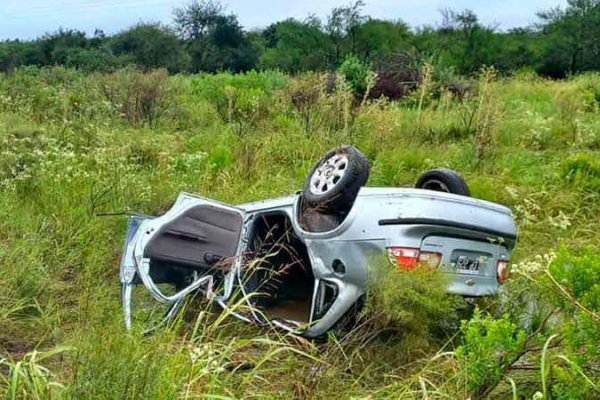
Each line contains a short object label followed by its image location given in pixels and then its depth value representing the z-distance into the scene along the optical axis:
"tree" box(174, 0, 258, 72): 47.91
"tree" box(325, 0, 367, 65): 44.56
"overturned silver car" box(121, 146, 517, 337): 4.40
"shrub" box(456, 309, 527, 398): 3.14
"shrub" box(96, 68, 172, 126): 12.99
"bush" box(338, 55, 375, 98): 17.24
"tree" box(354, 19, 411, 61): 43.44
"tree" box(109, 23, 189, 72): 42.53
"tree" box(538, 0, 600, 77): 40.66
